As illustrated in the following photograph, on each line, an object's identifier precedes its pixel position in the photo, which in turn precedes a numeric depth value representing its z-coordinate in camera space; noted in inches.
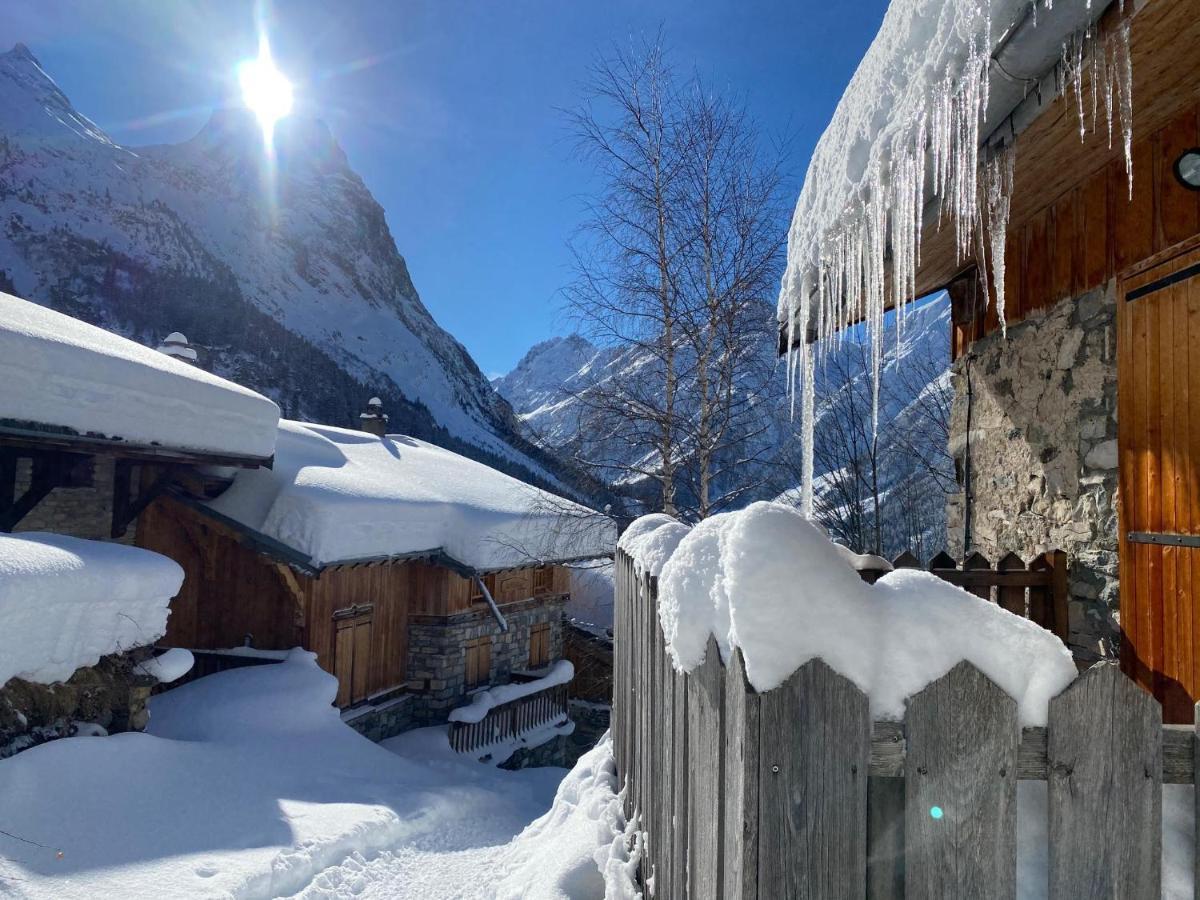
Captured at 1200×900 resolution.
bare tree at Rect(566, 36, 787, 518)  367.2
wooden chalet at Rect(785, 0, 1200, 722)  97.8
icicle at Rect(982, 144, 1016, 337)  106.0
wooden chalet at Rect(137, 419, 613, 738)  437.4
